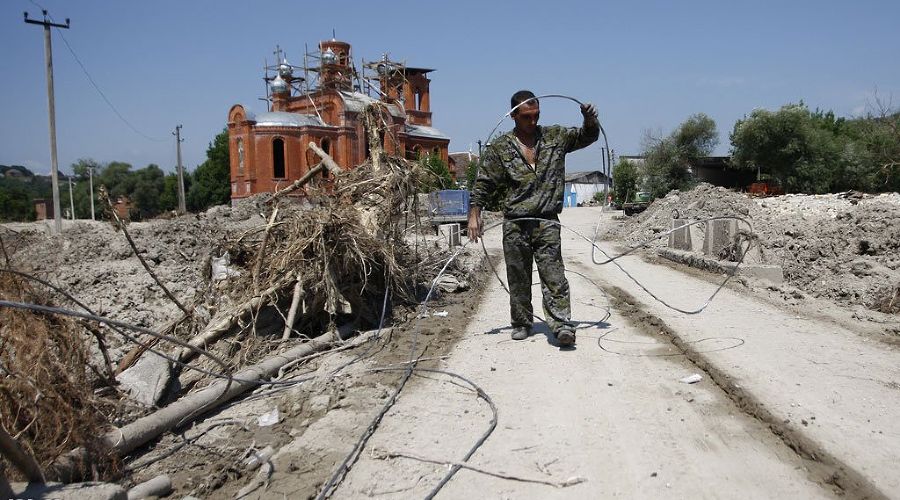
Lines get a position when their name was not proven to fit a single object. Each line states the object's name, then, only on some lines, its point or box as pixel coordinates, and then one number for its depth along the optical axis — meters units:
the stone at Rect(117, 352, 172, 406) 4.94
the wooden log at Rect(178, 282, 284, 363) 6.08
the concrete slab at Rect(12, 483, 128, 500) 2.84
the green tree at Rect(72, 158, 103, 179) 76.19
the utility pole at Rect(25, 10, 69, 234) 23.08
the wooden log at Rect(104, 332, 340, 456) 3.94
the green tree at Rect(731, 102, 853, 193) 39.31
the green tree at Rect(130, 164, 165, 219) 69.38
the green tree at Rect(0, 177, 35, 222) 44.15
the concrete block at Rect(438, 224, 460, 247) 15.76
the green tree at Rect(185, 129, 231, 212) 64.50
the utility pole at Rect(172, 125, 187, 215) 44.06
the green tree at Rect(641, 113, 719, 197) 44.12
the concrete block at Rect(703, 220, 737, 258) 11.66
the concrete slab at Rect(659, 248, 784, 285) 9.55
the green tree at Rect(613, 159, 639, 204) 40.42
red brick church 38.91
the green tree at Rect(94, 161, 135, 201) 69.88
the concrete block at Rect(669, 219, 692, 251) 14.35
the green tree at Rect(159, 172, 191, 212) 67.62
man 5.65
